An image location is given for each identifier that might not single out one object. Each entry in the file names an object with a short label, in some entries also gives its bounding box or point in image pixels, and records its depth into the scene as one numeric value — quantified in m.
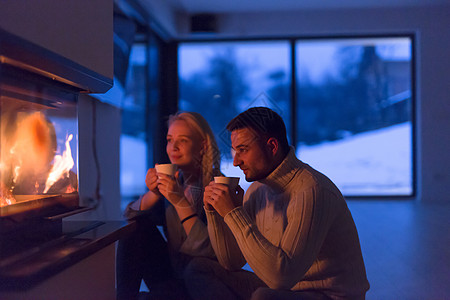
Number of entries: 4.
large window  5.45
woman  1.45
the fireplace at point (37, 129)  1.06
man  1.02
